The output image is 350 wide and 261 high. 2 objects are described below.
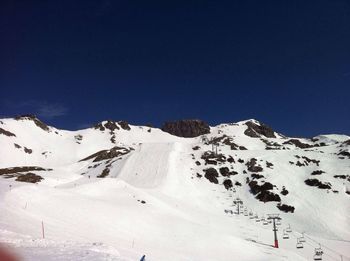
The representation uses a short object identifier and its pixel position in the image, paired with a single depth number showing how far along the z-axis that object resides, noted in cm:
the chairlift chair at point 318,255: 4853
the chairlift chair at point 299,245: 5369
